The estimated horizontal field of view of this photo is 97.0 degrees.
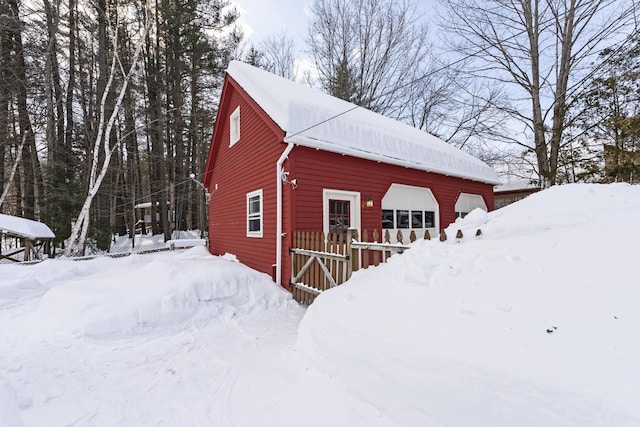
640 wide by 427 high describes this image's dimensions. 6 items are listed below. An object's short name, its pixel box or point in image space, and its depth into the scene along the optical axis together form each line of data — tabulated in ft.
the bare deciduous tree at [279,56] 61.98
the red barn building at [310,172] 20.48
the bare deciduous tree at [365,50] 54.60
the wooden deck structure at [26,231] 30.55
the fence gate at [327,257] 14.26
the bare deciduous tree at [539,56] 29.86
